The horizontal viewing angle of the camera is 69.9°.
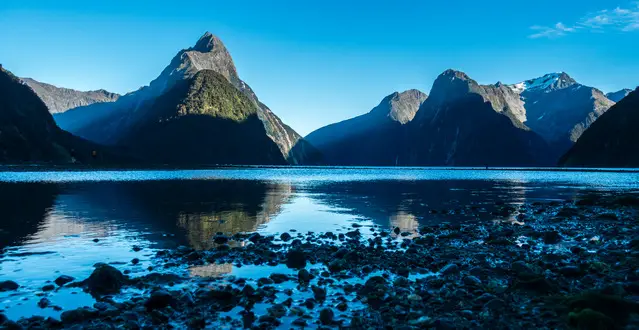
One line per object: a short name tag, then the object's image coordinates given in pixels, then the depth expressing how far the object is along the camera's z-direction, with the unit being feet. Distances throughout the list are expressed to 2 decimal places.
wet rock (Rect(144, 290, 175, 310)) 42.80
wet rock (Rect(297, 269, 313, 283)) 54.19
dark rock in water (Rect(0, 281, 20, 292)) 48.76
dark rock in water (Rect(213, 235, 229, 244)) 80.01
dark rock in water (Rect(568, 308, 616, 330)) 36.70
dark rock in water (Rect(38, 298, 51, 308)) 43.60
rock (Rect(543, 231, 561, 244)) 80.03
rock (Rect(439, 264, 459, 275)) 55.93
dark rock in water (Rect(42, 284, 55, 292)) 48.81
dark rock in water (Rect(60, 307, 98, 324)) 39.06
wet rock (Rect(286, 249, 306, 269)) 62.34
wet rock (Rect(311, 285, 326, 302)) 46.60
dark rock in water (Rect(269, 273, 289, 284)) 53.67
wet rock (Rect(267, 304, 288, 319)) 41.49
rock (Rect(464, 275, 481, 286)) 50.28
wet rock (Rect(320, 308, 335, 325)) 39.78
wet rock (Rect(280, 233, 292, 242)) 85.05
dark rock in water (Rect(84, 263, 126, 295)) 49.03
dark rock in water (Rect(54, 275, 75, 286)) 51.57
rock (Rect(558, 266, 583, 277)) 54.49
